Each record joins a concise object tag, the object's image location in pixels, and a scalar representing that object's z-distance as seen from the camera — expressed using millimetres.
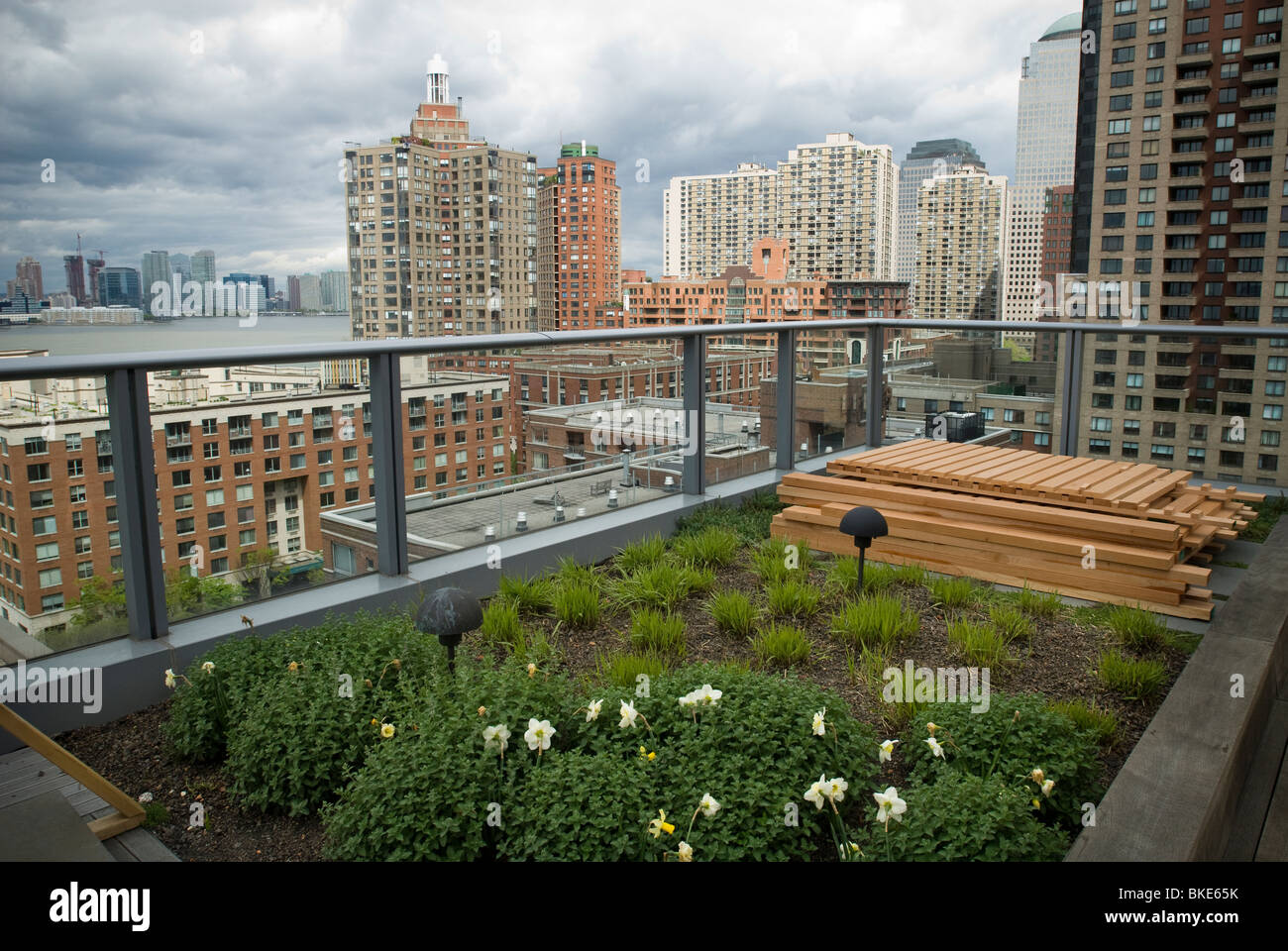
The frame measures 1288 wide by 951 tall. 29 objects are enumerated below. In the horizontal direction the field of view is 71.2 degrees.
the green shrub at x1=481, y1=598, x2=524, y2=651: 3779
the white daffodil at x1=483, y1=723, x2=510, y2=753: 2537
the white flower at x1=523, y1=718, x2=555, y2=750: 2588
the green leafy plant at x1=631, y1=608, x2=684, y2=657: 3709
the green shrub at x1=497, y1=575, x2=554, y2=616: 4258
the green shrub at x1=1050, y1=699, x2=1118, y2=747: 2918
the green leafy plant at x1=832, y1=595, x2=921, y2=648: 3762
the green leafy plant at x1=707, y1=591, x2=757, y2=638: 3936
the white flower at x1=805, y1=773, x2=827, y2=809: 2375
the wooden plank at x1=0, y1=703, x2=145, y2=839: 2398
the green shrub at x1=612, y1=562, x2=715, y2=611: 4293
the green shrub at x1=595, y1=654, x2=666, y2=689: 3191
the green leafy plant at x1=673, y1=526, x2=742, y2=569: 4961
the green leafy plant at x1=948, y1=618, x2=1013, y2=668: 3548
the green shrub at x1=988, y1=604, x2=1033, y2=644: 3848
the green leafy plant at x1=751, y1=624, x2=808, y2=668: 3607
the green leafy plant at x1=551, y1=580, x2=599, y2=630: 4055
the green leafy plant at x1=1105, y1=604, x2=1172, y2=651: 3803
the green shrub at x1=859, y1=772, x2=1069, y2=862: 2148
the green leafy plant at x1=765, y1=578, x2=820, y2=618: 4152
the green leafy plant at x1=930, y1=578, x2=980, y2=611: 4293
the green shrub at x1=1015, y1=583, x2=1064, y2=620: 4188
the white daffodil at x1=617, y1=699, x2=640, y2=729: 2697
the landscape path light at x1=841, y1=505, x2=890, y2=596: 4160
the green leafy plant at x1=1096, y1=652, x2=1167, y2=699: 3307
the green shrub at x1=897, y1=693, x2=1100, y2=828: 2557
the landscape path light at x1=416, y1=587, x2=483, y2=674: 3086
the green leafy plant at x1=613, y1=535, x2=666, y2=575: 4809
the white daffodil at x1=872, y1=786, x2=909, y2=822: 2271
